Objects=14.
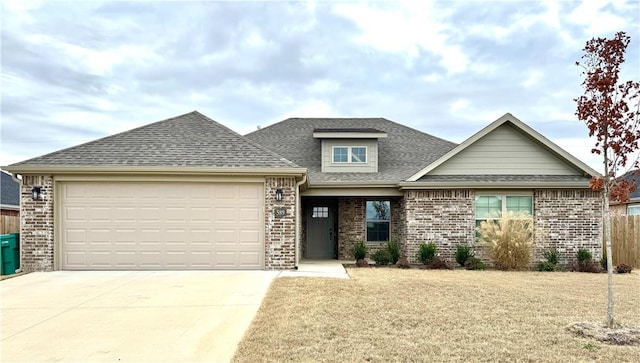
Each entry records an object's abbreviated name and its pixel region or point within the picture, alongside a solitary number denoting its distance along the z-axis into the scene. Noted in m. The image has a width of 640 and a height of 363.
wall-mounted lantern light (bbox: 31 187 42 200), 11.70
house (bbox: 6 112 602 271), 11.87
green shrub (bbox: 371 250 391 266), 14.48
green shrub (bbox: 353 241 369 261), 15.01
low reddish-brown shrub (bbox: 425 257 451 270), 13.70
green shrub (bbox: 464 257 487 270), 13.79
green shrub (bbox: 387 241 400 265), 14.56
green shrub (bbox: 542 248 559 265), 14.18
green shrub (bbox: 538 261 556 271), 13.77
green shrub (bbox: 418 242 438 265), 14.10
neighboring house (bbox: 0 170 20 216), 24.14
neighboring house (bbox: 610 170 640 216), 23.05
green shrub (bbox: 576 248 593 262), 14.19
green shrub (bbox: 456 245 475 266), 14.09
